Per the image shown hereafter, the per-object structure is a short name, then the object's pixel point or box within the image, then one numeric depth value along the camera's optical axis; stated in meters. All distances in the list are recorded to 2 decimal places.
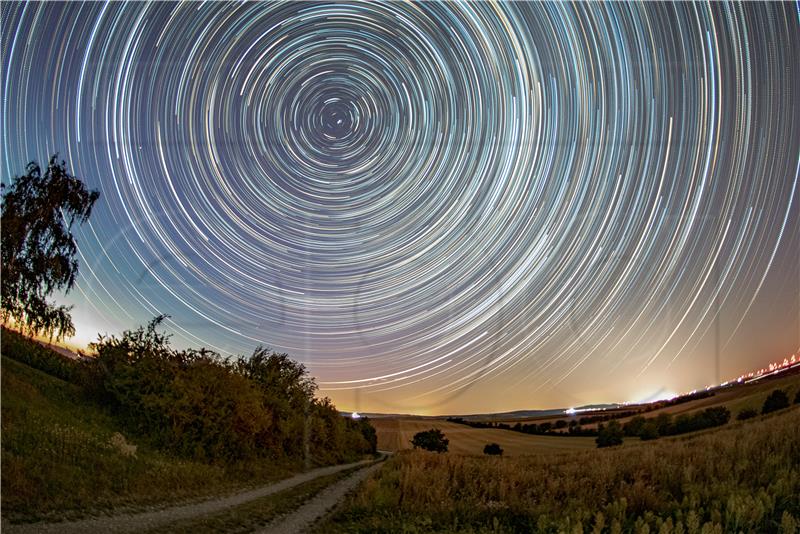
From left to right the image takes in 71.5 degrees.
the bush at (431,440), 30.05
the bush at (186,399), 24.77
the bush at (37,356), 28.28
